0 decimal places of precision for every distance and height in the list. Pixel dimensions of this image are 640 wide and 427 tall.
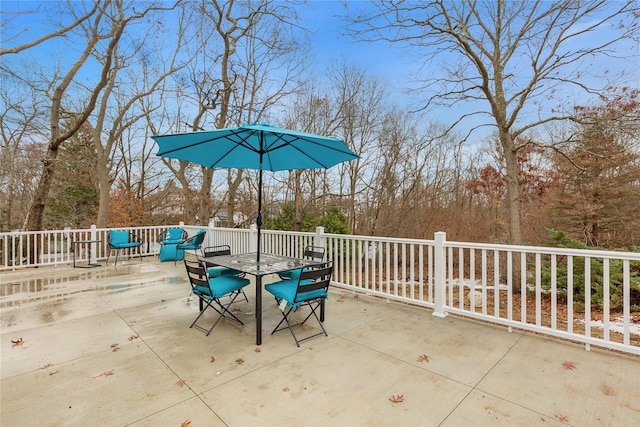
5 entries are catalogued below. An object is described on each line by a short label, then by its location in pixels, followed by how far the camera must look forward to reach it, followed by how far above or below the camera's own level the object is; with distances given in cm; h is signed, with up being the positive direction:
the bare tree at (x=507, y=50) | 611 +376
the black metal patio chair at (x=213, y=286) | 324 -85
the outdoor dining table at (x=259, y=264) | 310 -64
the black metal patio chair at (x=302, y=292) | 305 -87
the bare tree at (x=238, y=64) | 989 +534
